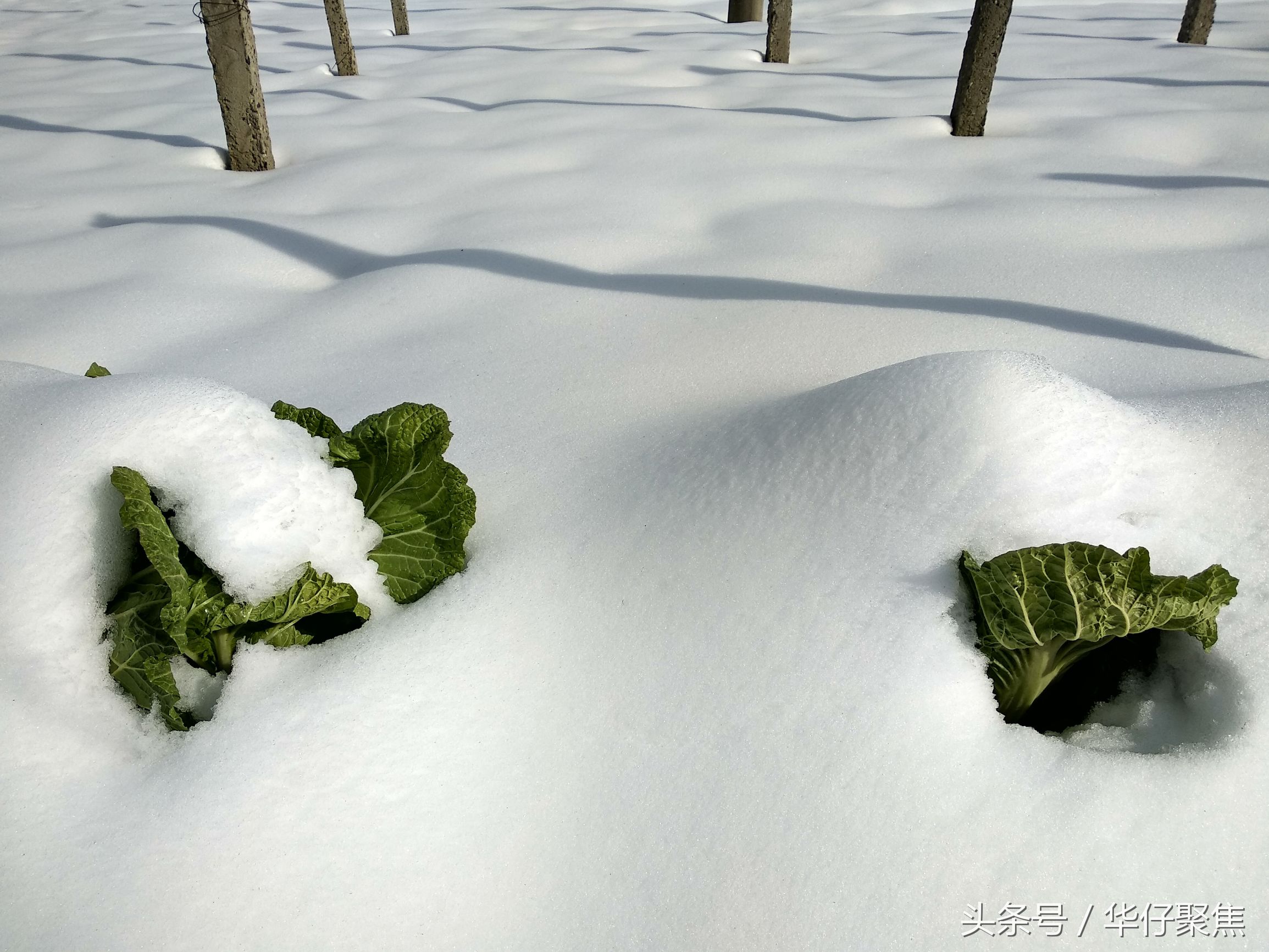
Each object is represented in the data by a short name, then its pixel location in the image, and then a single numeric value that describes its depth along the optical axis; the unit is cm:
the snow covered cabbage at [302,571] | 137
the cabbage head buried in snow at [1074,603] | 127
